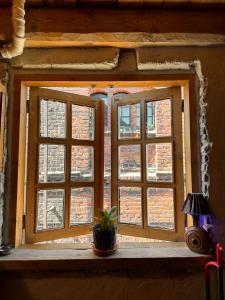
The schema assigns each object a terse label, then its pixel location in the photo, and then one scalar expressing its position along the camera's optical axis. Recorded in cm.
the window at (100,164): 171
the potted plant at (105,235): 147
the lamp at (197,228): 143
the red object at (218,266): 129
